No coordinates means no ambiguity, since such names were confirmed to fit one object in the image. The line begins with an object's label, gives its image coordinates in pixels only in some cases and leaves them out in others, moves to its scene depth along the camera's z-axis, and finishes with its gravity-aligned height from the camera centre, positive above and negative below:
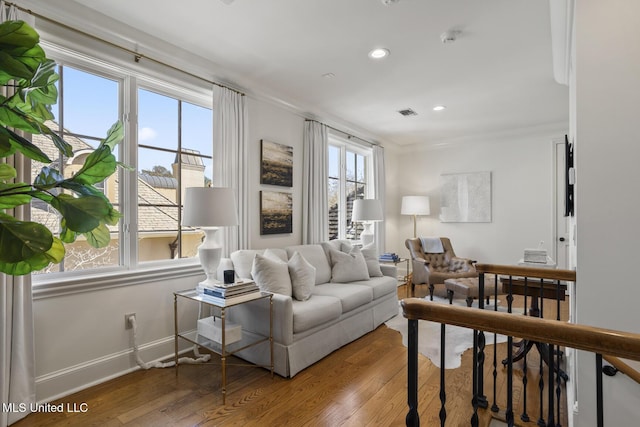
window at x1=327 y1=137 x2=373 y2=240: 5.09 +0.46
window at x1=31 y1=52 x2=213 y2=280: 2.39 +0.52
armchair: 4.66 -0.80
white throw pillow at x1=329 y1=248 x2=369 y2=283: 3.76 -0.65
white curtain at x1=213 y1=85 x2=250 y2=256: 3.14 +0.59
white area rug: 2.86 -1.28
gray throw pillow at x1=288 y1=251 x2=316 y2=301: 2.93 -0.60
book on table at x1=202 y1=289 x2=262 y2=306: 2.35 -0.64
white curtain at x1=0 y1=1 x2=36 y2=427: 1.91 -0.74
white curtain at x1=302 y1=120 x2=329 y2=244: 4.20 +0.35
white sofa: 2.55 -0.91
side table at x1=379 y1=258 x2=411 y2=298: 4.70 -1.19
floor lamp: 5.94 +0.13
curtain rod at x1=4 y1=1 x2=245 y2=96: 2.03 +1.26
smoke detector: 2.56 +1.40
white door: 5.06 -0.14
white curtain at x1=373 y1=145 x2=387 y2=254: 5.65 +0.49
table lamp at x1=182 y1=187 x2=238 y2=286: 2.49 +0.01
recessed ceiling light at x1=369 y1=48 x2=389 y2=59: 2.86 +1.42
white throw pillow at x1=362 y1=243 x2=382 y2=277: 4.09 -0.62
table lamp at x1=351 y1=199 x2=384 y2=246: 4.54 +0.01
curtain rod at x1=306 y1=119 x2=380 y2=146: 4.49 +1.22
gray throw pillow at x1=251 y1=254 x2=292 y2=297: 2.79 -0.55
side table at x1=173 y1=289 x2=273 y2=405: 2.28 -1.02
